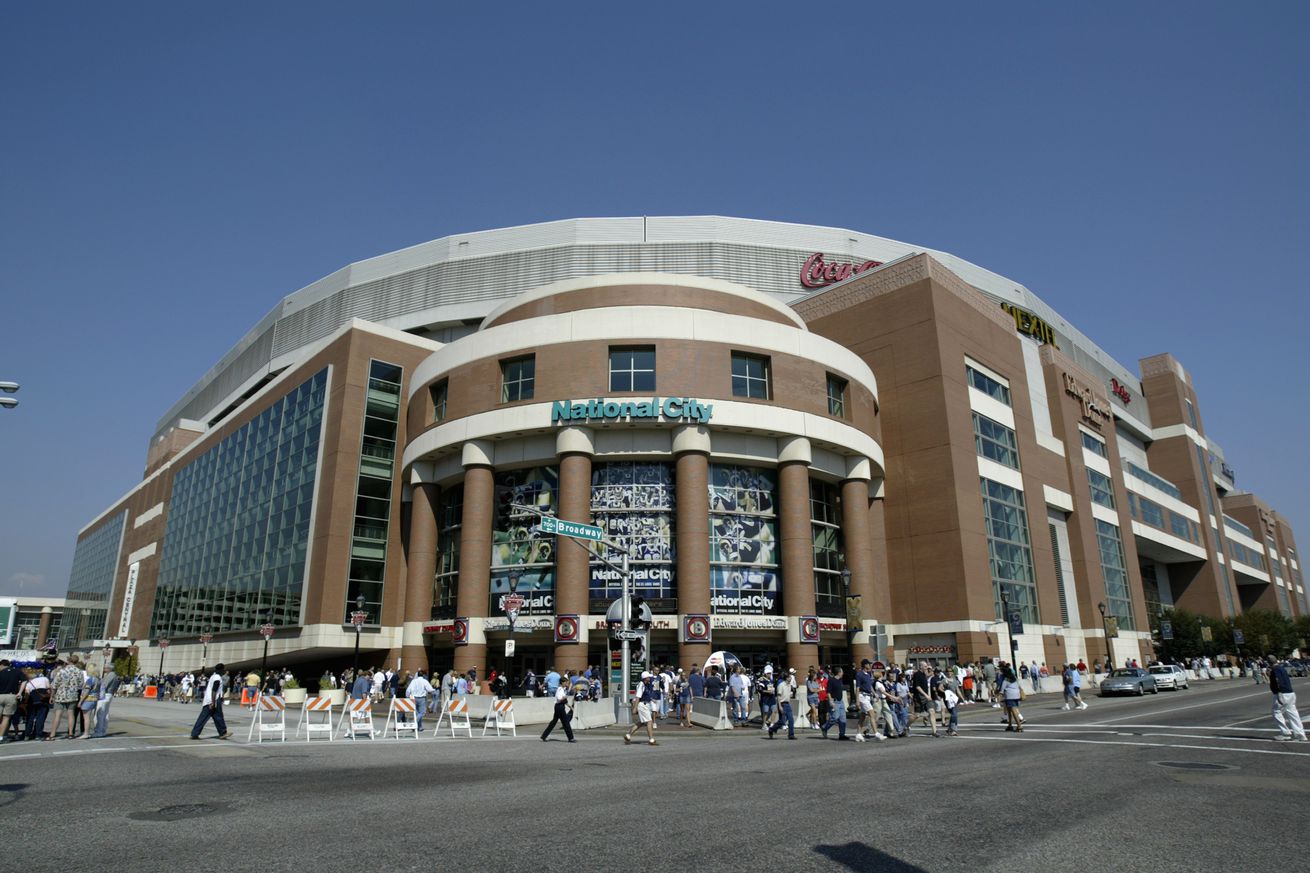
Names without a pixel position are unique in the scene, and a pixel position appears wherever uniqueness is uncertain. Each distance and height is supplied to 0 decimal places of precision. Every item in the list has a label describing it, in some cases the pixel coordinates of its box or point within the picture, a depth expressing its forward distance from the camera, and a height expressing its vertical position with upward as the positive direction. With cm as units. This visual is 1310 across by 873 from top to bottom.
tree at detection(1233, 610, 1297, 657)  7525 +180
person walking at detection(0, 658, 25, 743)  1828 -61
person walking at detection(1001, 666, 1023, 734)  2297 -112
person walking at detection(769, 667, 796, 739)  2322 -123
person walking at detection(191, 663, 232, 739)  1998 -95
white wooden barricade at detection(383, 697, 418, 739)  2298 -147
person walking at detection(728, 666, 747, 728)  2897 -140
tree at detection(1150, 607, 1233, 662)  7050 +112
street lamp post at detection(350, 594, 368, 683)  3890 +197
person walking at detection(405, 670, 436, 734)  2441 -87
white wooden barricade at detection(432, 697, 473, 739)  2378 -137
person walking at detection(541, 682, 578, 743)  2198 -133
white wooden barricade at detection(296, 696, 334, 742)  2128 -119
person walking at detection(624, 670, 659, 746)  2177 -123
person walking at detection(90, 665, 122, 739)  2111 -107
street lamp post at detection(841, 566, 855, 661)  3800 +266
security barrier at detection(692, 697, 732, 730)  2764 -185
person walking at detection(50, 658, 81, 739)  1973 -56
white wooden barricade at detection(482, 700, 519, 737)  2448 -156
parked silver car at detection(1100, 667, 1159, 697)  4359 -147
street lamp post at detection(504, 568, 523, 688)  3378 +213
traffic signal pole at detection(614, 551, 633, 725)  2802 -164
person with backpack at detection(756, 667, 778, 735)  2589 -133
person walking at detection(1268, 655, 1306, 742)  1795 -116
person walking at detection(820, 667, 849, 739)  2261 -116
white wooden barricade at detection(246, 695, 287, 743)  2105 -114
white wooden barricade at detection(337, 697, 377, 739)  2182 -142
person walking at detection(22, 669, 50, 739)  2002 -75
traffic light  2650 +135
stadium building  4041 +1002
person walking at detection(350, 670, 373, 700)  2688 -85
